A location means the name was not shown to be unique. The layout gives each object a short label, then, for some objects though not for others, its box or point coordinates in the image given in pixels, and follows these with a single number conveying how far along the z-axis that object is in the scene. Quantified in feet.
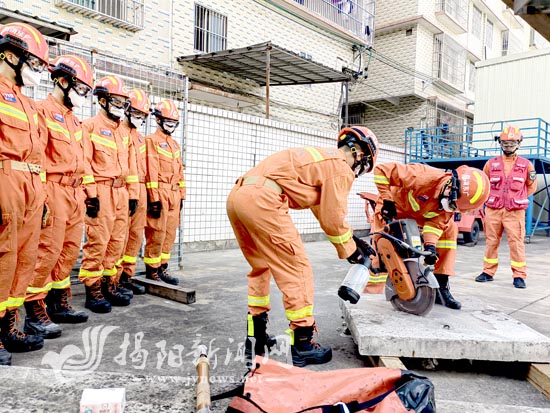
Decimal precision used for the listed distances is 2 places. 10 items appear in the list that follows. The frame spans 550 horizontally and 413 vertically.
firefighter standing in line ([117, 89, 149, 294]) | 15.33
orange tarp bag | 5.76
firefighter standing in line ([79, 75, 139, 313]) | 12.86
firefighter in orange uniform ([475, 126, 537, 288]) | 19.03
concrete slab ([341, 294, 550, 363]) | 9.00
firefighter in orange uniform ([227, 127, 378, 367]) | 8.73
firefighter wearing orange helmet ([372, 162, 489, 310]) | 12.00
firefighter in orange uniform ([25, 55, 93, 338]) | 10.68
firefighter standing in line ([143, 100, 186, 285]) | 16.33
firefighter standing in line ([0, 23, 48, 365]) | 8.92
